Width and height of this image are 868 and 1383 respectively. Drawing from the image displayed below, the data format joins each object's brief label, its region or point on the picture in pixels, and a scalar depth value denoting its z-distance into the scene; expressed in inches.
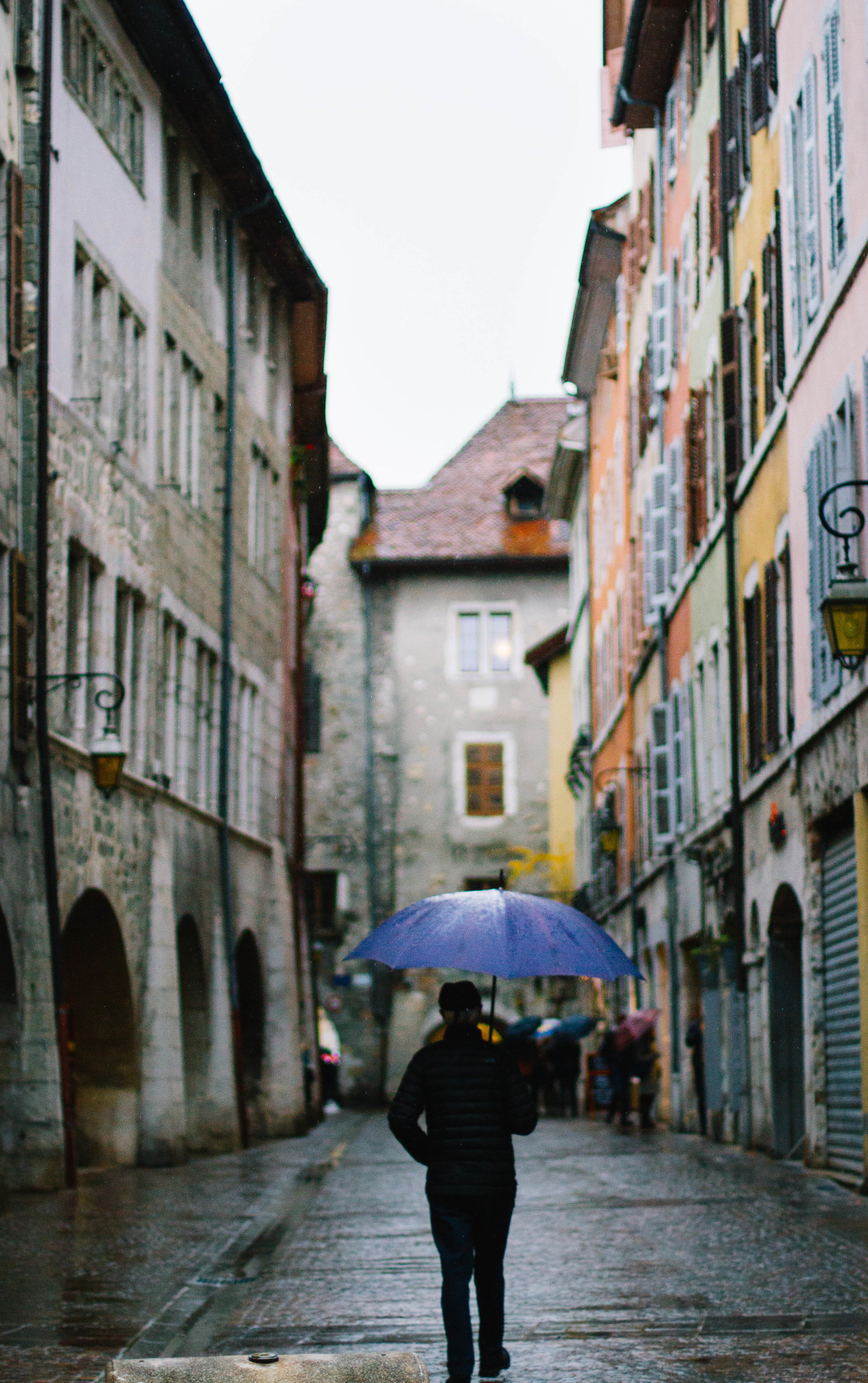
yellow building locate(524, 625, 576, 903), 1872.5
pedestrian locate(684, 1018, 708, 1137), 1008.9
